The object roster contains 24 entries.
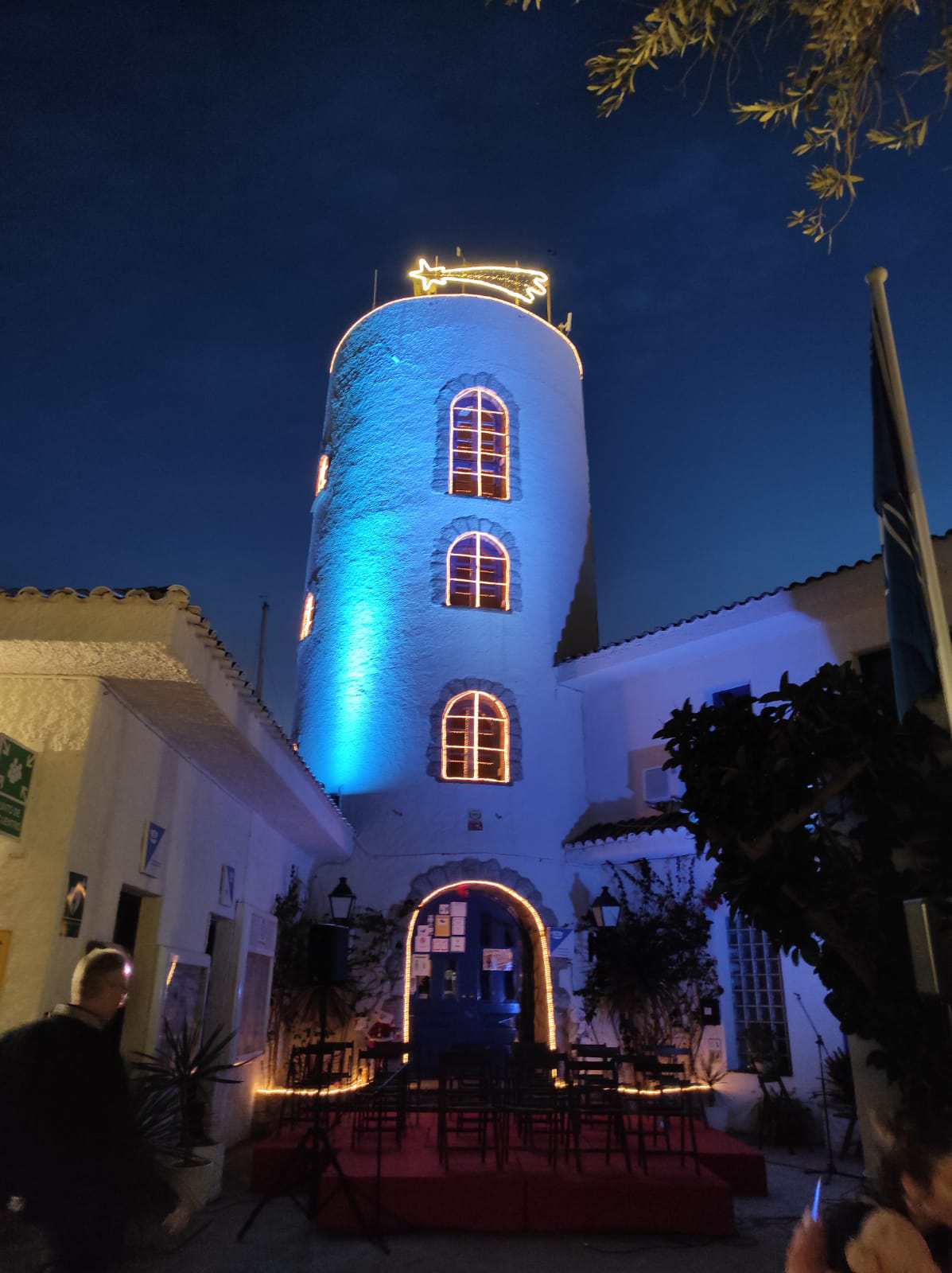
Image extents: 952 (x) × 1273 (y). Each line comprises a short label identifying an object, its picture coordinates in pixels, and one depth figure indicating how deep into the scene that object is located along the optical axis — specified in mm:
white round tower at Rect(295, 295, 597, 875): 13461
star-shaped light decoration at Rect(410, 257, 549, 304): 16922
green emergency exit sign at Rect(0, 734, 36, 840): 5723
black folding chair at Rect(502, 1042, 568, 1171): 7363
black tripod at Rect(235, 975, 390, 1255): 6359
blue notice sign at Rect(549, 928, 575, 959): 12812
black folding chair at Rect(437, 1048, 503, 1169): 7312
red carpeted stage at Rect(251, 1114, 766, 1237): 6609
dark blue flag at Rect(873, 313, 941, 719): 4543
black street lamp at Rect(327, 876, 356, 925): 11820
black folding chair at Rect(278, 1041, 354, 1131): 8398
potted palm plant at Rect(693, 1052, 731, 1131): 10977
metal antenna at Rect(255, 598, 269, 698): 22047
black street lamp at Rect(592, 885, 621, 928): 12359
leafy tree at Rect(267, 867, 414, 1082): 11594
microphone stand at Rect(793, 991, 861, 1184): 8359
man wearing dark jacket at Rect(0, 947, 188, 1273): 2594
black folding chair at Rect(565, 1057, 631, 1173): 7221
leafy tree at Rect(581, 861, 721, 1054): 11539
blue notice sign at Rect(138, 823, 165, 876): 7203
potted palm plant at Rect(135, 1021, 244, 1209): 6314
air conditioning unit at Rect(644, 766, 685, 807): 12844
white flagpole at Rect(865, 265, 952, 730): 4398
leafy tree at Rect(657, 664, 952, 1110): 3721
